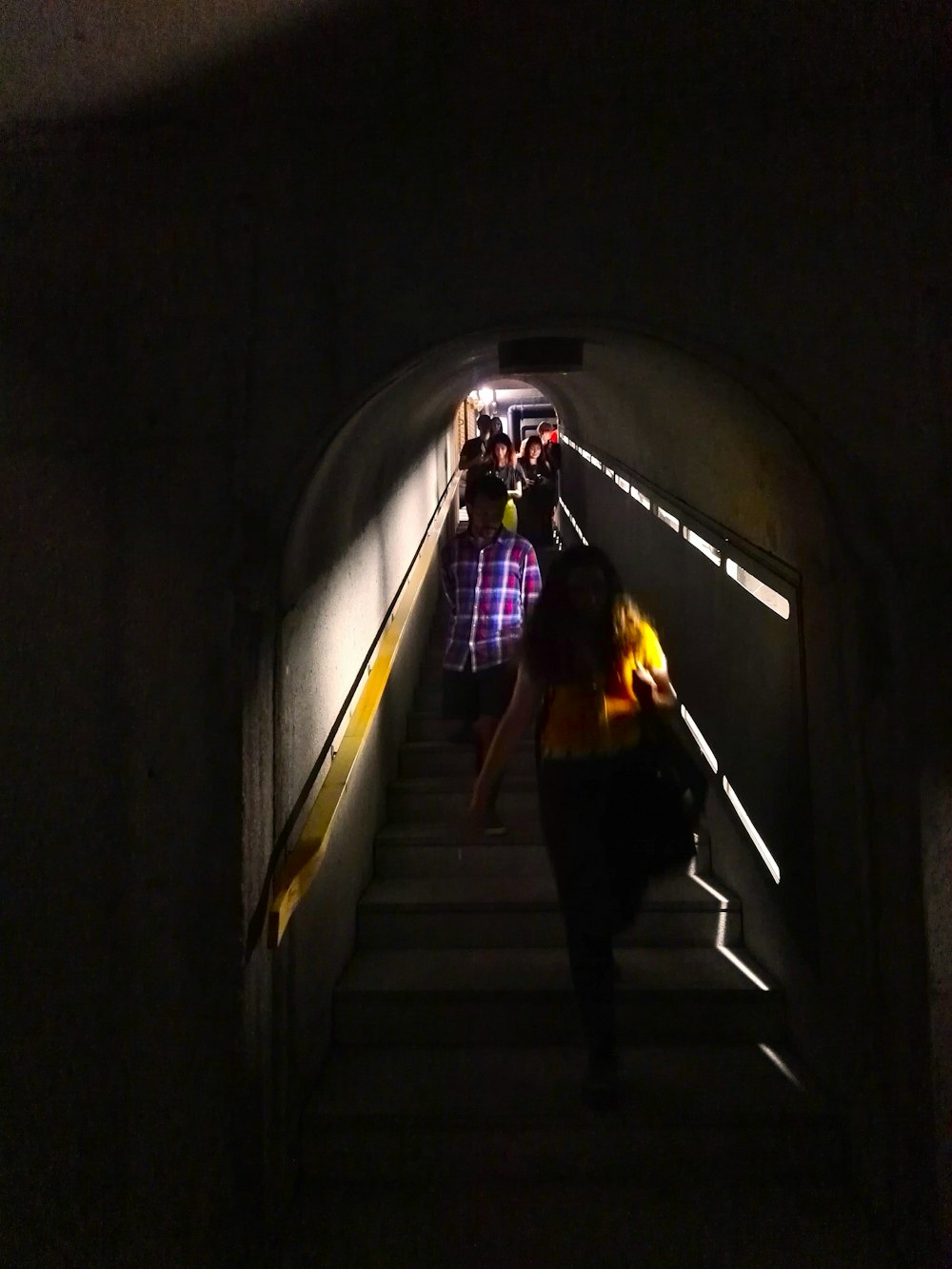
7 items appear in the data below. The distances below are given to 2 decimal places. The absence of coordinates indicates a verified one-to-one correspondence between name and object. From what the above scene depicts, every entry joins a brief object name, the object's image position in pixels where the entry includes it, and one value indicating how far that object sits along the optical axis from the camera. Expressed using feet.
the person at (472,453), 23.43
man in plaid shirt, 12.26
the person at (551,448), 26.50
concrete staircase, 8.23
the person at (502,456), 23.13
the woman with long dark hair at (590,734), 8.30
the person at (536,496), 25.03
